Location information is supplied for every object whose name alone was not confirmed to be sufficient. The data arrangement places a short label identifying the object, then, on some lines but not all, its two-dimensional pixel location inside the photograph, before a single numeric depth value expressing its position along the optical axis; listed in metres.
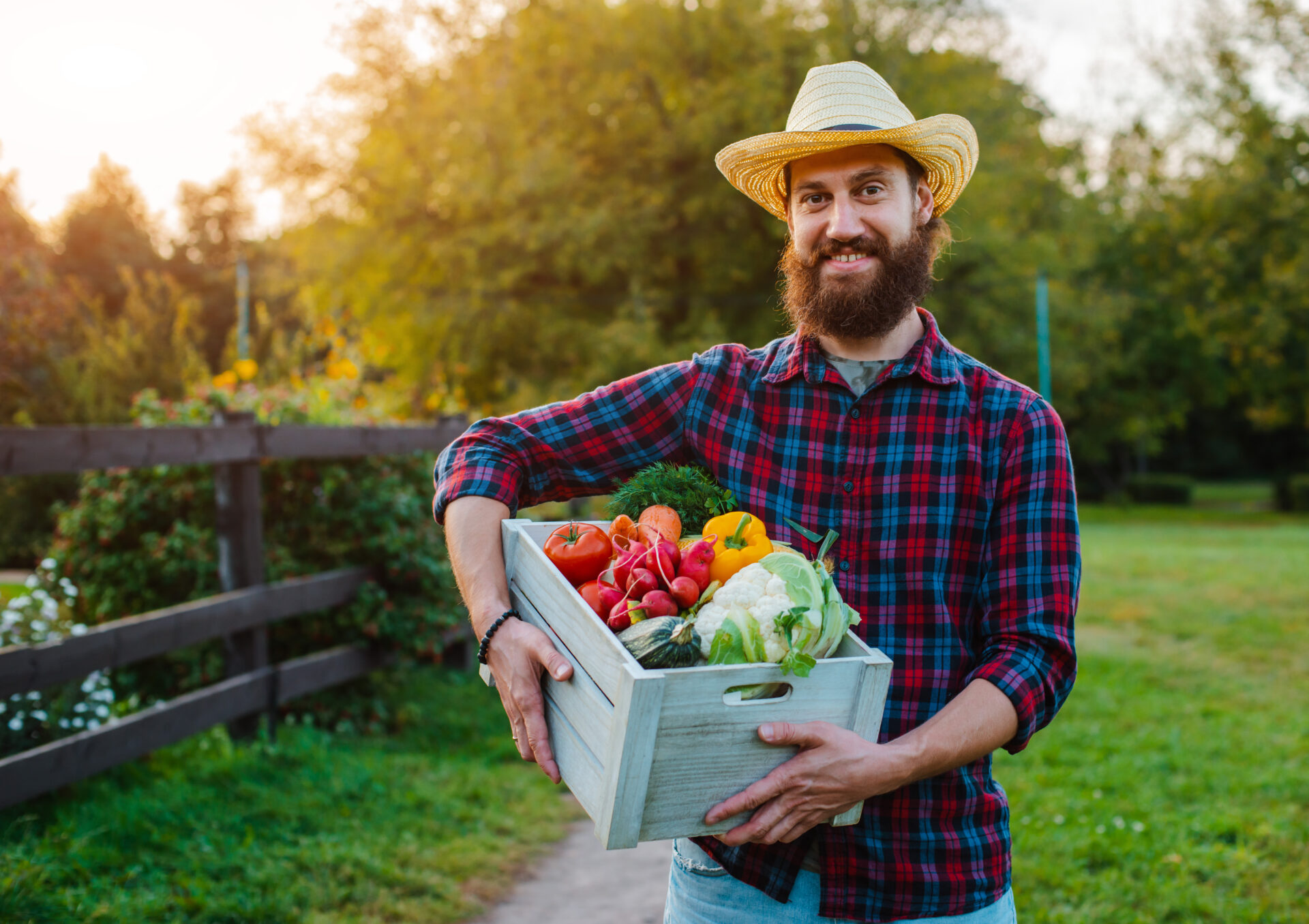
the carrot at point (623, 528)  1.93
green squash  1.55
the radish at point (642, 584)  1.69
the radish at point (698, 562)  1.73
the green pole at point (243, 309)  27.59
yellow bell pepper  1.75
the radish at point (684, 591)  1.68
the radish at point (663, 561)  1.73
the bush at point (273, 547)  5.86
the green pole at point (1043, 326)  23.81
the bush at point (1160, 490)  35.78
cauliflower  1.57
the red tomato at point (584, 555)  1.86
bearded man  1.87
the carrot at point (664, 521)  1.91
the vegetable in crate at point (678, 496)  2.05
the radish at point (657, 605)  1.65
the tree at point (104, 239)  37.62
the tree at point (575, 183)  18.17
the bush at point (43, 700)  4.39
